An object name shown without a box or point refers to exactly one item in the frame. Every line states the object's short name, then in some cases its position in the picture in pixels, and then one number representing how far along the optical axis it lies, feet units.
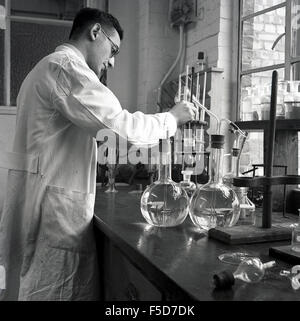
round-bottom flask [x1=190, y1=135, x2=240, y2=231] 4.08
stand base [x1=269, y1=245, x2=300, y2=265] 3.11
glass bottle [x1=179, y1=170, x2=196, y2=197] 6.14
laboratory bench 2.58
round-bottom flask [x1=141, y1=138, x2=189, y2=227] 4.37
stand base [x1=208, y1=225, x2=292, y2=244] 3.70
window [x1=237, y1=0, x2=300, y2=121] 7.52
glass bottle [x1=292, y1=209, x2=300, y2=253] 3.37
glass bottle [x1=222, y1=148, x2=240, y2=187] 5.05
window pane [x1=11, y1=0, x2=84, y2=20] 11.66
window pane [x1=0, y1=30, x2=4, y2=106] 11.31
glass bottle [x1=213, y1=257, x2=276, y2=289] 2.61
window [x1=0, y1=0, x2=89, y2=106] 11.37
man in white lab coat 4.79
